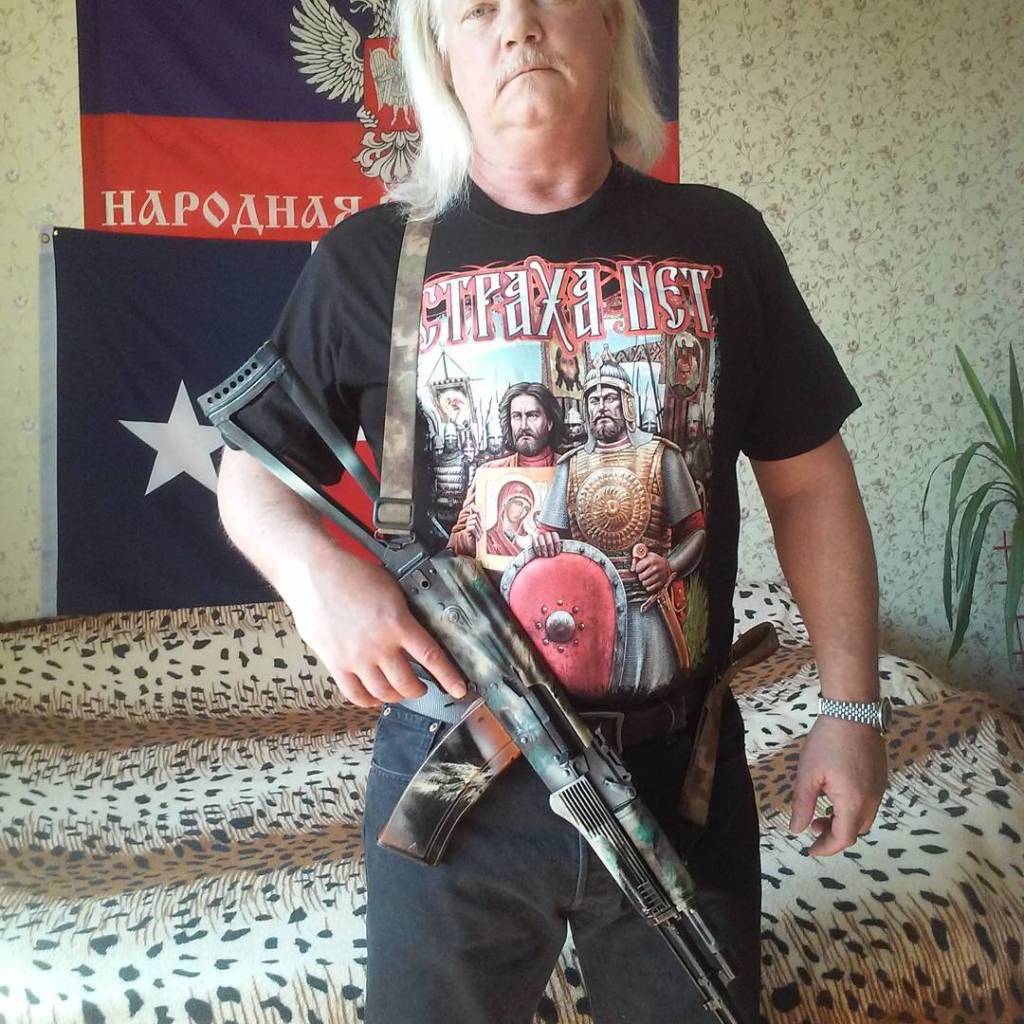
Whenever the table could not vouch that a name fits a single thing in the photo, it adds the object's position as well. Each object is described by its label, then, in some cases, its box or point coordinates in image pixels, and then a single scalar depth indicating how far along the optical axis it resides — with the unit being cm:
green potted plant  209
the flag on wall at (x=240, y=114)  214
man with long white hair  68
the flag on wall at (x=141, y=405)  219
